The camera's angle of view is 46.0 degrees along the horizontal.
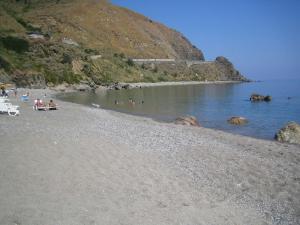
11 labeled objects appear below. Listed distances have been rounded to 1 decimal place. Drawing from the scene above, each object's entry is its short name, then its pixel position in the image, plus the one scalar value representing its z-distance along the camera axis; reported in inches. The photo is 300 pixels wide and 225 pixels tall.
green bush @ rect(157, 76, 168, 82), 5549.2
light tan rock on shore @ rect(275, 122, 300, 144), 838.1
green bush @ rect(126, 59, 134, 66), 5246.6
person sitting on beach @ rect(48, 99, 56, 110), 1176.6
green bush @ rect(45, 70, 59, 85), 3206.2
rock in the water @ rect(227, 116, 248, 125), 1232.2
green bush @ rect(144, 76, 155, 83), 5197.8
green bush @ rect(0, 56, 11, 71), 2886.3
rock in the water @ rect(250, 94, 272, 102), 2503.7
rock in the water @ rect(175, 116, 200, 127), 1095.0
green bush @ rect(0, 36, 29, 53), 3493.6
